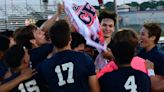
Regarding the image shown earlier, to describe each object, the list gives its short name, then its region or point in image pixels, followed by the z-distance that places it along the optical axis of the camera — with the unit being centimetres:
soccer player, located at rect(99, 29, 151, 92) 360
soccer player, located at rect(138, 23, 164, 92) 418
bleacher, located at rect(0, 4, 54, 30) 3297
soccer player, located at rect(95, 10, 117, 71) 464
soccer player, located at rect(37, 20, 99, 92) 367
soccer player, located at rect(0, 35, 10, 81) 446
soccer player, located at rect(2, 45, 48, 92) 382
